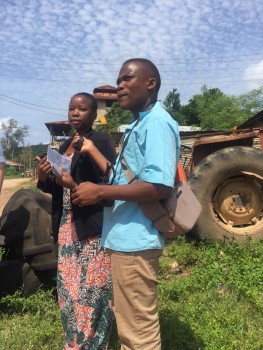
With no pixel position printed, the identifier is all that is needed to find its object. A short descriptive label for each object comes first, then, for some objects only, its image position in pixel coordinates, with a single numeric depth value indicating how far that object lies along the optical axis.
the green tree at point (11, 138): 75.69
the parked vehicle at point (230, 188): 4.62
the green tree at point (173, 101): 48.82
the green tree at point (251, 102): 31.25
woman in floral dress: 2.38
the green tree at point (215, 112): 28.80
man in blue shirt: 1.77
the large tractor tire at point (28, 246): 3.45
